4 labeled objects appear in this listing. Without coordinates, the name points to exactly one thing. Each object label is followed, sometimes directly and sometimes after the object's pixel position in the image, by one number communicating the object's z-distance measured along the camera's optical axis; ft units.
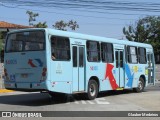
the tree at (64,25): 241.76
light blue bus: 55.42
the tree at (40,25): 220.76
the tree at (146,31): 325.21
